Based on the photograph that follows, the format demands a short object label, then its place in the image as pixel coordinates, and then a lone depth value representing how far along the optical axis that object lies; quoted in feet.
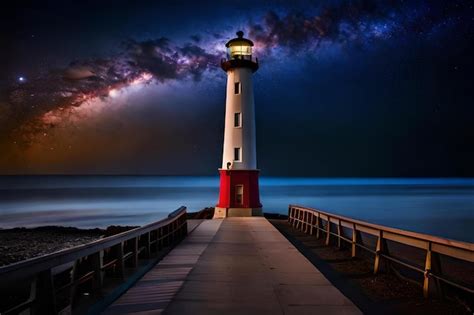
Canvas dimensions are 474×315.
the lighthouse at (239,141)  71.51
